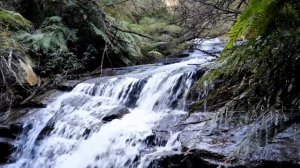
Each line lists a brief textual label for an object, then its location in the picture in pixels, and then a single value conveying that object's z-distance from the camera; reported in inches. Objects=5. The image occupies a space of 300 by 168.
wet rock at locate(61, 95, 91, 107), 273.1
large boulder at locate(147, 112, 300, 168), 66.8
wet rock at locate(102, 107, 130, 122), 232.5
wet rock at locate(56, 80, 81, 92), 306.5
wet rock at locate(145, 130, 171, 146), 184.4
